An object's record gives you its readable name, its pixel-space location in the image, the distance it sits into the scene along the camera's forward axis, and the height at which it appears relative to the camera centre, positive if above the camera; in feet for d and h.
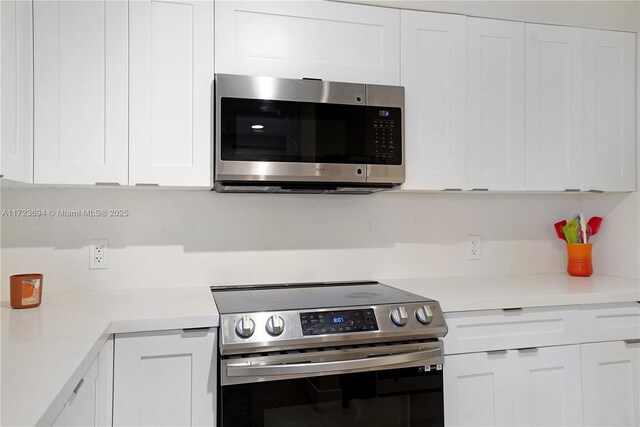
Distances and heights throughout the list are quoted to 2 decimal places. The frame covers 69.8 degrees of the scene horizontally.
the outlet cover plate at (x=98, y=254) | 6.48 -0.51
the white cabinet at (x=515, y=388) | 5.70 -2.19
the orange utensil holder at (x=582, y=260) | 7.68 -0.71
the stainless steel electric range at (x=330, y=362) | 4.79 -1.57
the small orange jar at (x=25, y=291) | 5.33 -0.85
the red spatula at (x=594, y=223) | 7.96 -0.10
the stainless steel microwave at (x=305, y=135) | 5.74 +1.09
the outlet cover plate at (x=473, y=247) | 7.94 -0.51
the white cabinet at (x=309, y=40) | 5.98 +2.41
